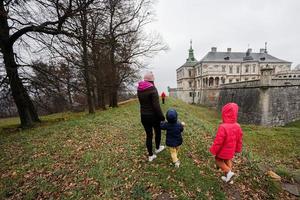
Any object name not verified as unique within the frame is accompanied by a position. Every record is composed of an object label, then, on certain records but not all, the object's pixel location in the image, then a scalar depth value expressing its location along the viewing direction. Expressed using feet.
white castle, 148.36
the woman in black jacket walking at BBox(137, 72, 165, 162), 11.28
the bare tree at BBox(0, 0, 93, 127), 22.41
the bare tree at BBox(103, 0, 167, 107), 43.01
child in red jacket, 10.00
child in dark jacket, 11.30
